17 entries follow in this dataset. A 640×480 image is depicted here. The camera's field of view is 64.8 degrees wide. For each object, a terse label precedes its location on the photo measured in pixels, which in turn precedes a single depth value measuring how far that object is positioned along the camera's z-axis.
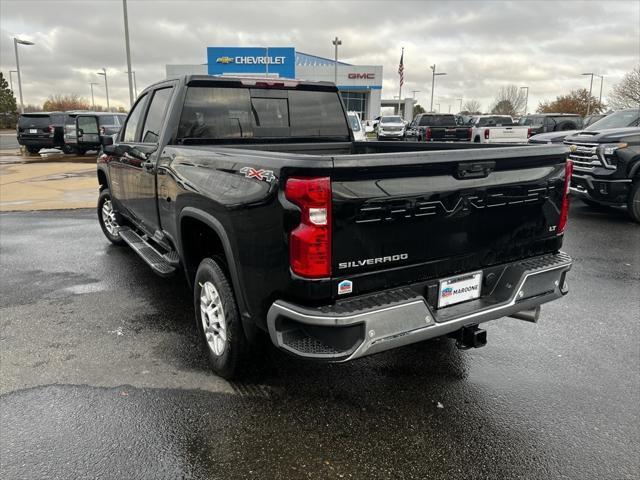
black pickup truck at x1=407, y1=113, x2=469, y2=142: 23.81
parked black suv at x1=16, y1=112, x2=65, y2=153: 23.80
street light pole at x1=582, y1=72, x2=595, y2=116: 64.83
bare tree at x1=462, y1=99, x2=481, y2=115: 111.69
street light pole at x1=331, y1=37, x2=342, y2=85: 35.22
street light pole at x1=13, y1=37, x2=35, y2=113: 39.94
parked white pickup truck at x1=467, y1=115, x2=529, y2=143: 20.89
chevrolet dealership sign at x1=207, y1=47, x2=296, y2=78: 39.09
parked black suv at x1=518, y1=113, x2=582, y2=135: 22.56
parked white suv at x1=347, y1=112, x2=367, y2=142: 17.16
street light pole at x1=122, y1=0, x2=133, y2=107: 19.53
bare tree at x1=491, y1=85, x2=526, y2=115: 81.96
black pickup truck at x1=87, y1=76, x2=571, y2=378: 2.49
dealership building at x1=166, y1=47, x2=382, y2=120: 42.28
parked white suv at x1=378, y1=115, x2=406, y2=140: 31.55
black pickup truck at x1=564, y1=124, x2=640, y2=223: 8.23
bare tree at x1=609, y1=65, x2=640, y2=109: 46.03
